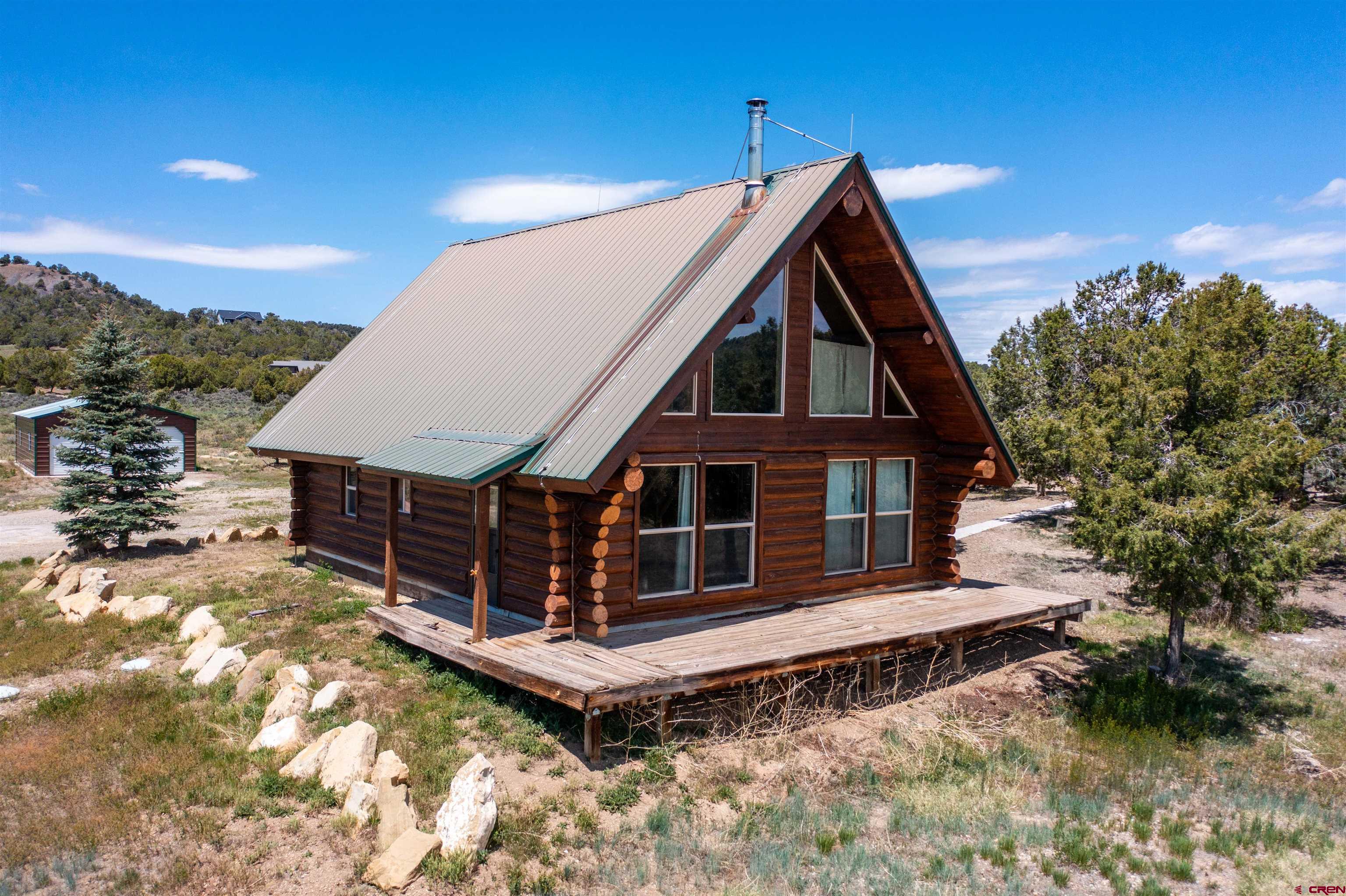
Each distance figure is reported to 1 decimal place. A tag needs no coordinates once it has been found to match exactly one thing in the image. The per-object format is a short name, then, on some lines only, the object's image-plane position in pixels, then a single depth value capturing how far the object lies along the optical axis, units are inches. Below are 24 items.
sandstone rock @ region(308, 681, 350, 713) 390.0
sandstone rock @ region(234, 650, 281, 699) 414.9
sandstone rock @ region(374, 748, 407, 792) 308.5
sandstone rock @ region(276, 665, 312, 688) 407.8
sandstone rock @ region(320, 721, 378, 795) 322.3
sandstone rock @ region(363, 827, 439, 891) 264.1
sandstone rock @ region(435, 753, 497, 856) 279.9
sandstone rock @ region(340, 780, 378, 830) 297.9
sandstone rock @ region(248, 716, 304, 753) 352.8
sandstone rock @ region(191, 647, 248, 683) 434.0
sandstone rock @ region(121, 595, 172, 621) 548.4
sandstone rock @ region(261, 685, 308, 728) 376.5
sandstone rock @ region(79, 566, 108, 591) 615.2
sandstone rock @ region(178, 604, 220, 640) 504.4
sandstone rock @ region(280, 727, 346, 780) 331.3
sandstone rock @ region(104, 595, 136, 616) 561.0
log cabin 412.5
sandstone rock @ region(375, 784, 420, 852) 286.7
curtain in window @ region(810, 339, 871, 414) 520.4
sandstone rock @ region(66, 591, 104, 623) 556.7
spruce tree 768.9
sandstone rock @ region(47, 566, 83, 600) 612.6
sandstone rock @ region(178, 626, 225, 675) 453.1
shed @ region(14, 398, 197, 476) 1364.4
